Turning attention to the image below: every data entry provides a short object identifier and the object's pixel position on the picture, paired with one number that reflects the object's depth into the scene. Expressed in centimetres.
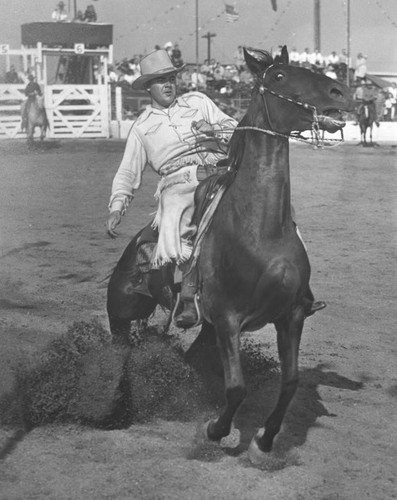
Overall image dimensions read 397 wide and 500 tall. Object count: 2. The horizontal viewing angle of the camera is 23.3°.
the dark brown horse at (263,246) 455
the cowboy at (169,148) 523
